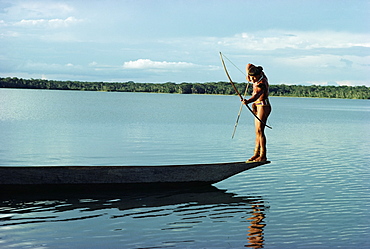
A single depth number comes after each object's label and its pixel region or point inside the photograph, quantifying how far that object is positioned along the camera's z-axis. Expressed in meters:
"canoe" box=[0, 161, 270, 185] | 11.80
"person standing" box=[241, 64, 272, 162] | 12.66
